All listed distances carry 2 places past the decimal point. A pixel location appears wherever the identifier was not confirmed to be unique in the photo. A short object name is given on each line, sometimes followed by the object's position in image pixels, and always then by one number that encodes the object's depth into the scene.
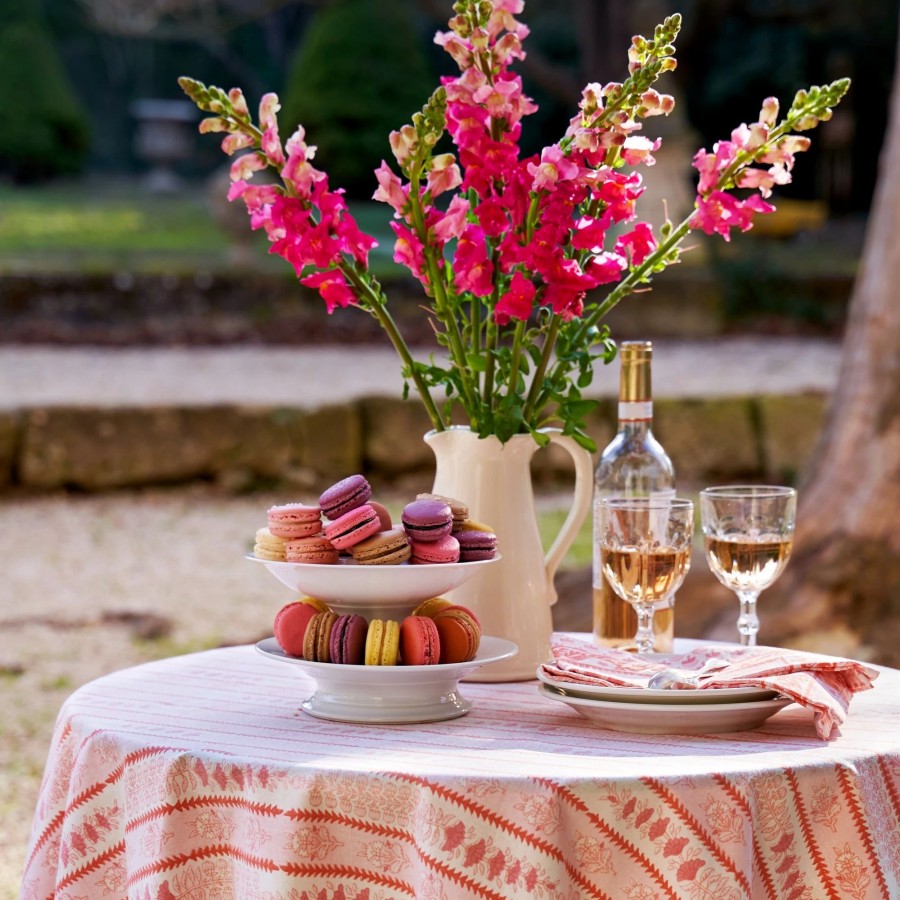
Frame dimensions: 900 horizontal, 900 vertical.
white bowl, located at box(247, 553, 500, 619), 3.64
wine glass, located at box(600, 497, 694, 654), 3.76
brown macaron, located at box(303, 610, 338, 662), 3.66
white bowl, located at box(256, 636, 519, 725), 3.65
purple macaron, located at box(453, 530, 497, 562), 3.71
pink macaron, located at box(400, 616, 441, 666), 3.65
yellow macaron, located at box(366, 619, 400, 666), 3.65
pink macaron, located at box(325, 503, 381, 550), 3.66
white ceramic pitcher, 3.86
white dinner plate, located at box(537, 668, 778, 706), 3.61
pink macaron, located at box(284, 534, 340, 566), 3.66
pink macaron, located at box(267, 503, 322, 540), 3.66
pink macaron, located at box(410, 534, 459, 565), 3.66
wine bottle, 3.92
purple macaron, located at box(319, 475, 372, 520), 3.68
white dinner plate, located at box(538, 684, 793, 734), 3.61
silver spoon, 3.65
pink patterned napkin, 3.61
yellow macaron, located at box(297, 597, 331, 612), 3.70
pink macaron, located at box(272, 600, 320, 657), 3.68
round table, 3.45
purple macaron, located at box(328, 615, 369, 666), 3.65
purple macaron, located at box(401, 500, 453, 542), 3.67
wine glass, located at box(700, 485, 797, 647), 3.80
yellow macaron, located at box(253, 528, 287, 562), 3.68
